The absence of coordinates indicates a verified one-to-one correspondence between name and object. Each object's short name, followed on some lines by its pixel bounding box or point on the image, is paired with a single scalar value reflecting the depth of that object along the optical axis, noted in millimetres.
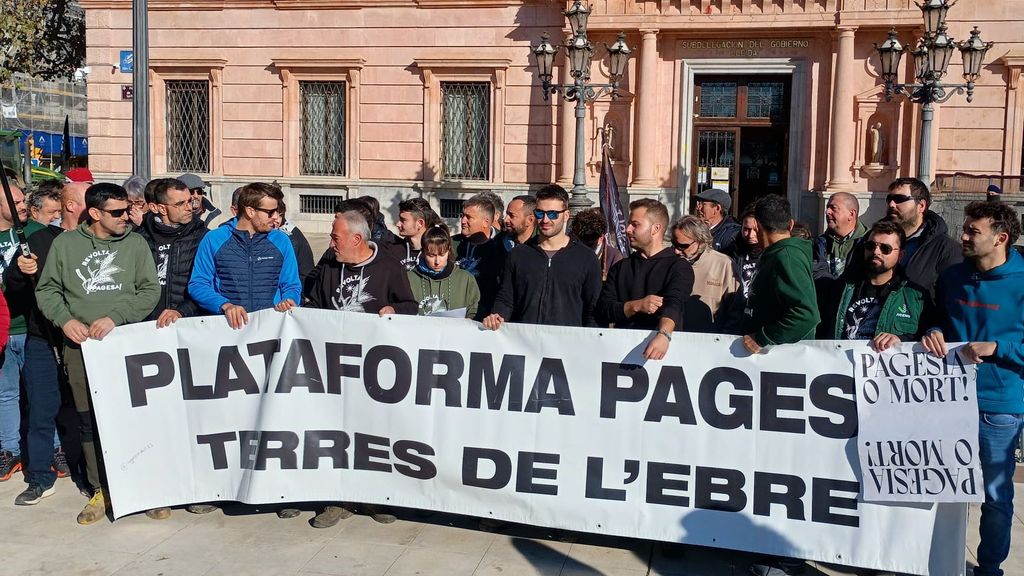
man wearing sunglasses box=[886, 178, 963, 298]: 5586
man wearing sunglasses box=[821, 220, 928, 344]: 4992
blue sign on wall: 19305
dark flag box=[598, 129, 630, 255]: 8500
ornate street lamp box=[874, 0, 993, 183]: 12711
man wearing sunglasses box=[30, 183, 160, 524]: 5621
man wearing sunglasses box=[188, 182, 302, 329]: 5844
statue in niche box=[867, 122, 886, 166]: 20484
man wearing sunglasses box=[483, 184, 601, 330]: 5738
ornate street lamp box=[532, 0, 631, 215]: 15875
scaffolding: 42812
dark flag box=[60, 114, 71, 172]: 20030
